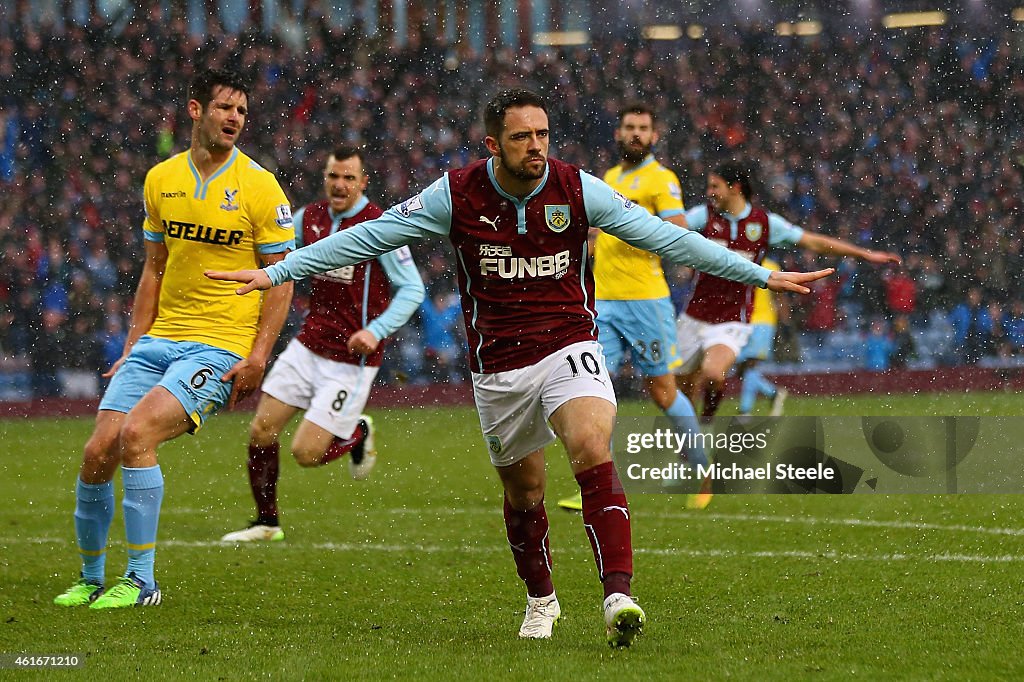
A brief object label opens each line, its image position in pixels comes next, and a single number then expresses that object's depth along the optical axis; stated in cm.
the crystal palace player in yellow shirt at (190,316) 1249
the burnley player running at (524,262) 1024
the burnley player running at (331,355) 1691
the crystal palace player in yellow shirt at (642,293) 1836
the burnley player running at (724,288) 2023
